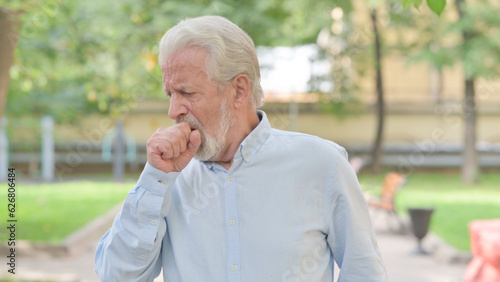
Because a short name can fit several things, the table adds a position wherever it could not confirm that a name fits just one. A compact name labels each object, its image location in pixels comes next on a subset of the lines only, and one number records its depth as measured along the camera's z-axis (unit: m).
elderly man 1.94
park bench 11.46
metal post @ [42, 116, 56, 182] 19.56
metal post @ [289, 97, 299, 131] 23.61
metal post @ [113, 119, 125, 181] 19.64
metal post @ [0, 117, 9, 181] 19.16
